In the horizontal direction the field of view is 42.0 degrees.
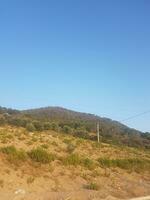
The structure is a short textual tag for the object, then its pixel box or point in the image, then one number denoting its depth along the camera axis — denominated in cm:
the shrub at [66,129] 2932
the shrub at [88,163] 1058
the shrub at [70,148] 1196
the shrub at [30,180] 819
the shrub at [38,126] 2487
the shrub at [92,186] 849
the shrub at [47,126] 2737
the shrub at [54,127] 2818
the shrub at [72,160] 1037
